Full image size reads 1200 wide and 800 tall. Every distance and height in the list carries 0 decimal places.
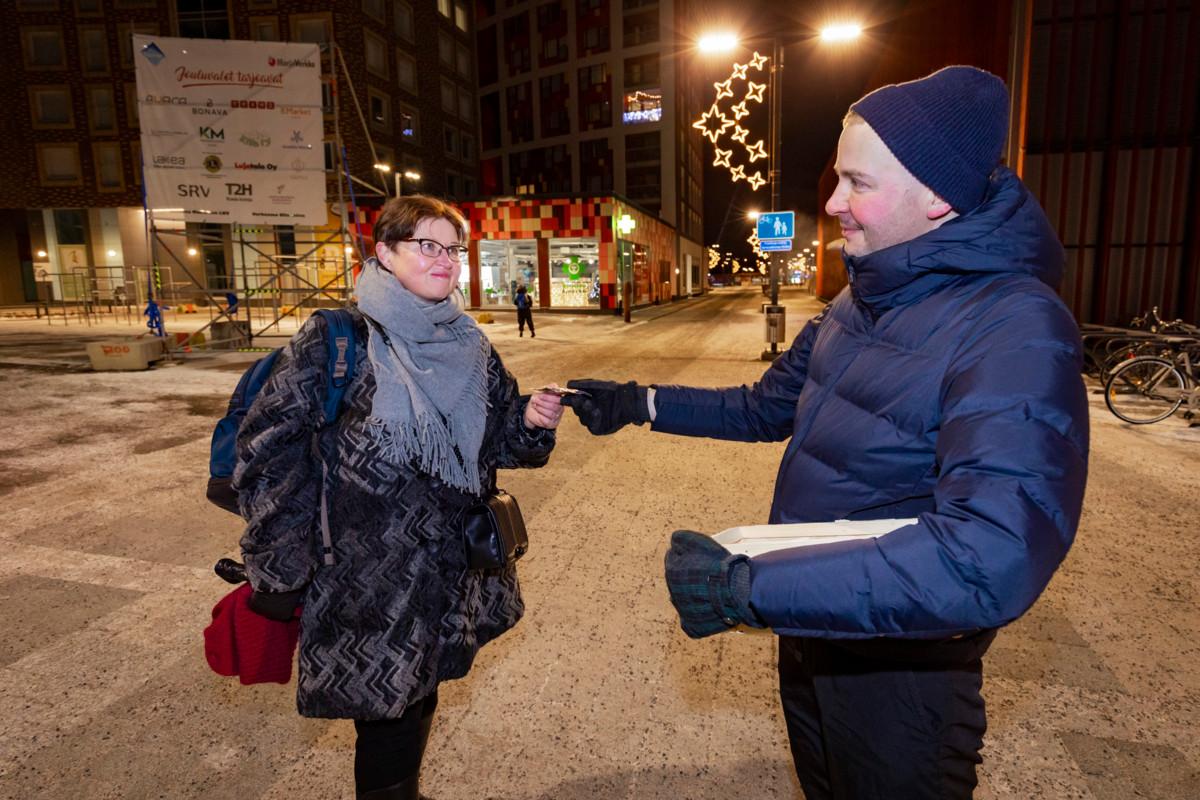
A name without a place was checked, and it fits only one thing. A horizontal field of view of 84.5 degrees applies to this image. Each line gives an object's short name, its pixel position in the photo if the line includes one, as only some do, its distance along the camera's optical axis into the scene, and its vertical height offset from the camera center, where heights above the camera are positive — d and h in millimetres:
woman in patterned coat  1815 -579
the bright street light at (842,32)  10594 +4071
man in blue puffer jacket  968 -299
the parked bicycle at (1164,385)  7859 -1281
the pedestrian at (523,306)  18094 -285
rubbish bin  13055 -675
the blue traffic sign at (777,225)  13180 +1272
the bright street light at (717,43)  10344 +3903
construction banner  12703 +3397
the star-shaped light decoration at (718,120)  8842 +2268
